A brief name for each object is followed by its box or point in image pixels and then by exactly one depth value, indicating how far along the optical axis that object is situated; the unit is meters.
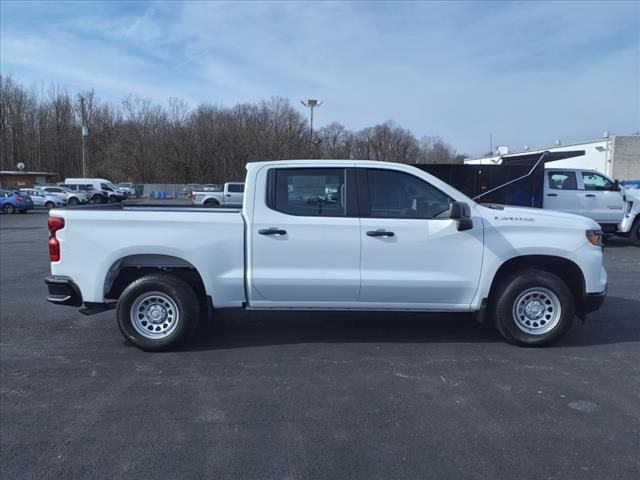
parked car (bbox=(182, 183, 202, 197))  62.03
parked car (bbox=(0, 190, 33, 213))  31.77
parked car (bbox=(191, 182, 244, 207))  31.03
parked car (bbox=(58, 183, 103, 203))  44.35
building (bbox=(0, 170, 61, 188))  55.69
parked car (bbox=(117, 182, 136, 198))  58.16
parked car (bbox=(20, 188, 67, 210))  38.28
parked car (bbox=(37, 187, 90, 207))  40.78
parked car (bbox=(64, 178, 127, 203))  45.14
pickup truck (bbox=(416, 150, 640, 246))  14.23
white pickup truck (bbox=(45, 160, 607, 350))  5.00
